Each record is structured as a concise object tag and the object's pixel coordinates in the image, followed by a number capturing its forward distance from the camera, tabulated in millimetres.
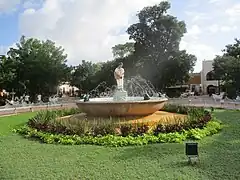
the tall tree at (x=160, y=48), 20929
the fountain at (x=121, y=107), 8046
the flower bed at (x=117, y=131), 6290
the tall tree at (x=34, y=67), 21995
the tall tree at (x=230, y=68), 18961
